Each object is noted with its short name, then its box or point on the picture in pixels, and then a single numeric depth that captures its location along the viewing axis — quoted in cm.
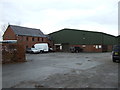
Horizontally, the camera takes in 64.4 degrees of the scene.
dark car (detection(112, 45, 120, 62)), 965
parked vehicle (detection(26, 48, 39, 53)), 2206
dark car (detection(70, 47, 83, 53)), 2509
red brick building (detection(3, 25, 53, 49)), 2539
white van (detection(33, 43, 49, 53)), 2343
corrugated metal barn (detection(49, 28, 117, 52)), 2632
